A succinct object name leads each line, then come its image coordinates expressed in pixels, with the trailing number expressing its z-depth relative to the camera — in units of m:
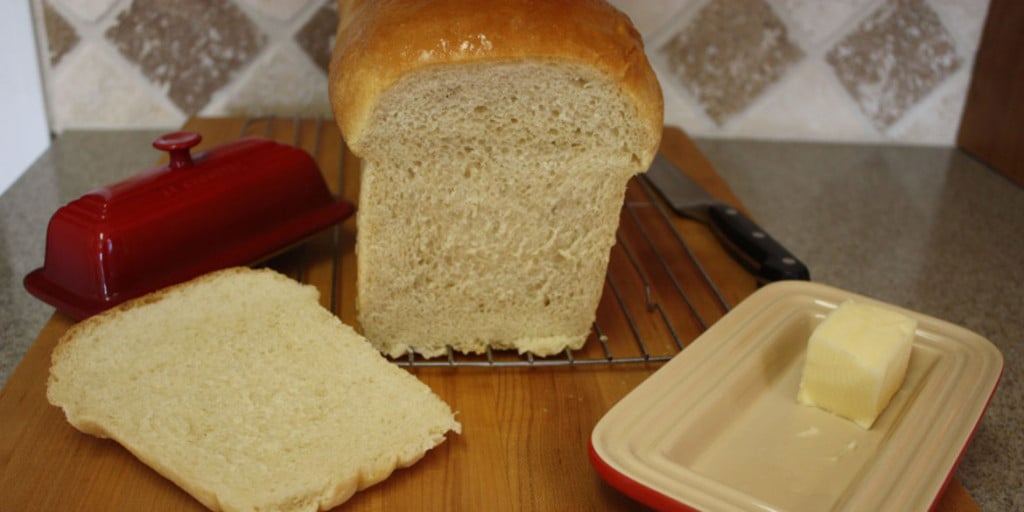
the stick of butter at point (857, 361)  0.59
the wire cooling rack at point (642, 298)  0.66
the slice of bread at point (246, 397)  0.56
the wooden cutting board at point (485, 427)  0.57
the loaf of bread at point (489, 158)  0.60
